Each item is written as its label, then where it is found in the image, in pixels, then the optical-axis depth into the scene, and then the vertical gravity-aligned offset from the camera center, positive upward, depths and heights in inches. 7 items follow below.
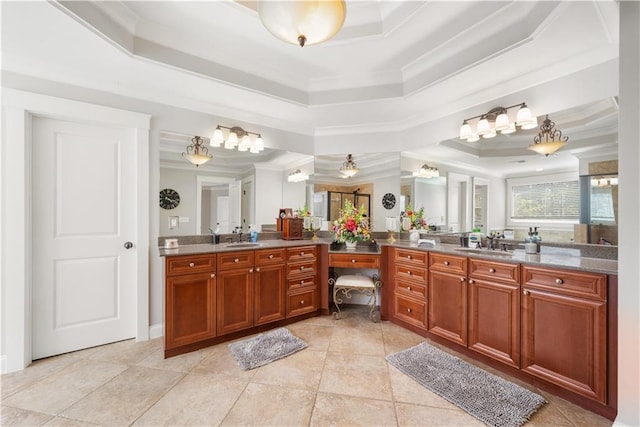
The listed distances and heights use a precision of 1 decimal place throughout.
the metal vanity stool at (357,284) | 120.0 -33.5
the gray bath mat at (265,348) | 89.3 -50.9
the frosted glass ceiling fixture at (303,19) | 47.8 +37.7
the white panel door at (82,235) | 90.4 -8.3
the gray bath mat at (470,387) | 65.7 -50.9
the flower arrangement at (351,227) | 128.5 -7.0
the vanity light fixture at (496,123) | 94.3 +35.3
